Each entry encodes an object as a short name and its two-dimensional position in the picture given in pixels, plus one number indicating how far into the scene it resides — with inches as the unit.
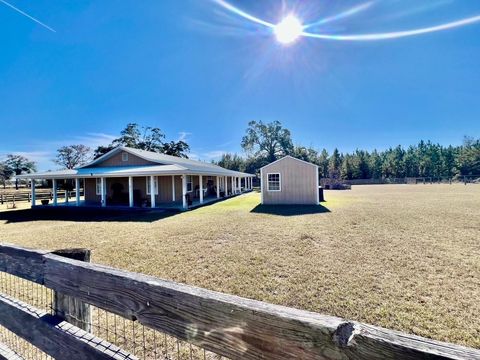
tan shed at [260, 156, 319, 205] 655.1
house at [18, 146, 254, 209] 644.7
